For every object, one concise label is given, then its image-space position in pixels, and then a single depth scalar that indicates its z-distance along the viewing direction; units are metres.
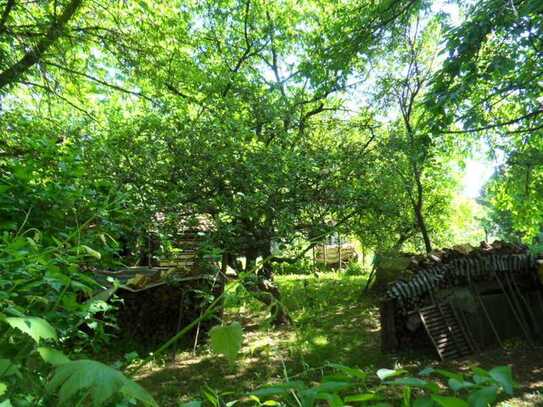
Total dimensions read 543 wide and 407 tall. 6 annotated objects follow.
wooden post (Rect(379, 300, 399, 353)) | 7.23
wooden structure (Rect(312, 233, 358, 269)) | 19.23
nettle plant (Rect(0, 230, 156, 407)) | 0.54
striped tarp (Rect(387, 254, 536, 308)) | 7.29
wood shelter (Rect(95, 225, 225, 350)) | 7.29
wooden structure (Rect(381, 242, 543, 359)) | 7.11
